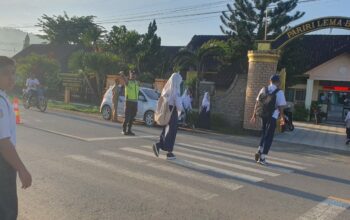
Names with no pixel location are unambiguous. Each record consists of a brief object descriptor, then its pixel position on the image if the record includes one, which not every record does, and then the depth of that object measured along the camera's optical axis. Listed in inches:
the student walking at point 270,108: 362.3
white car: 687.7
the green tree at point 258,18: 1242.6
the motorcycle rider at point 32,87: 782.9
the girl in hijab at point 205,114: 668.7
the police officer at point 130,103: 512.4
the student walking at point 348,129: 638.5
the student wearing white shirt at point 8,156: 135.1
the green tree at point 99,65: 1079.0
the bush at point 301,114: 1109.7
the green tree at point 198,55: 1000.9
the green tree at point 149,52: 1344.7
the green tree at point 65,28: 2225.6
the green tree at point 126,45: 1339.8
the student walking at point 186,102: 687.1
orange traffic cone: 554.5
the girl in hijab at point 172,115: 362.0
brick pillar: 639.8
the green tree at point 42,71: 1221.7
